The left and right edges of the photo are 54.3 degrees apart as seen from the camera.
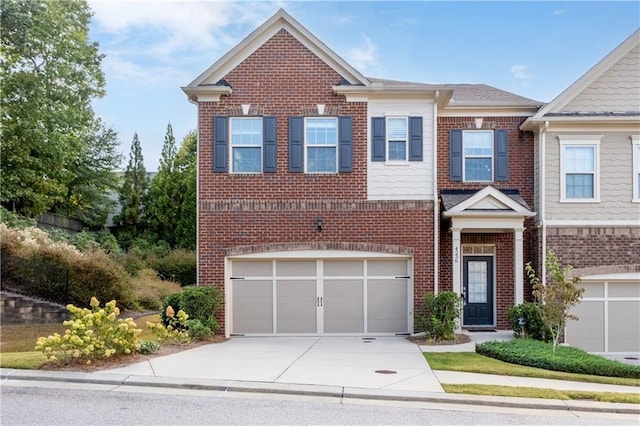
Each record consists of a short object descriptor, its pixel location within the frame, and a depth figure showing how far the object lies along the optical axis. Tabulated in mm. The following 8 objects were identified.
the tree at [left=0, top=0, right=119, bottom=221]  24750
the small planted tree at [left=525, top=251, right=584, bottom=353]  12862
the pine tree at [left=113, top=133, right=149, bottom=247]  36312
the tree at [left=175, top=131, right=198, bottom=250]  34281
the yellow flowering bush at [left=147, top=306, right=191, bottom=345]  13531
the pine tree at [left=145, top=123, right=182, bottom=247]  35406
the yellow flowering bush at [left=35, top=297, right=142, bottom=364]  10898
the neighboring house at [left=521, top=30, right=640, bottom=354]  16719
